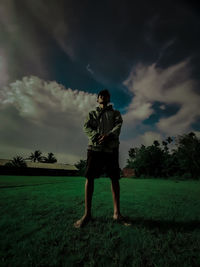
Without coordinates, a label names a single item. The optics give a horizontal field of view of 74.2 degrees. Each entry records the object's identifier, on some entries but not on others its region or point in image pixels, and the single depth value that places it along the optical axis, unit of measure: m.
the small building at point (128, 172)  46.99
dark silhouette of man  2.14
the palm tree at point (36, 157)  65.94
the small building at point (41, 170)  32.88
